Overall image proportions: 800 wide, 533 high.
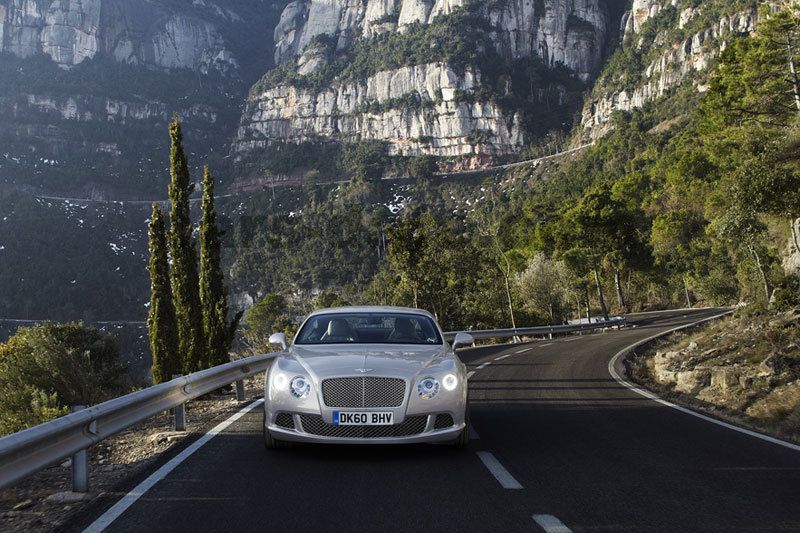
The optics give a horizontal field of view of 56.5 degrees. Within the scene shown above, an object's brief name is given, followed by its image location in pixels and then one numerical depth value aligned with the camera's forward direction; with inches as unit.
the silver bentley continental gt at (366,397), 264.8
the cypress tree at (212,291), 1023.6
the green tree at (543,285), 2347.4
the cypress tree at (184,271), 954.7
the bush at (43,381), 684.7
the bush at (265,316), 4347.9
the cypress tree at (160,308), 1063.0
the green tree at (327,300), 3750.0
